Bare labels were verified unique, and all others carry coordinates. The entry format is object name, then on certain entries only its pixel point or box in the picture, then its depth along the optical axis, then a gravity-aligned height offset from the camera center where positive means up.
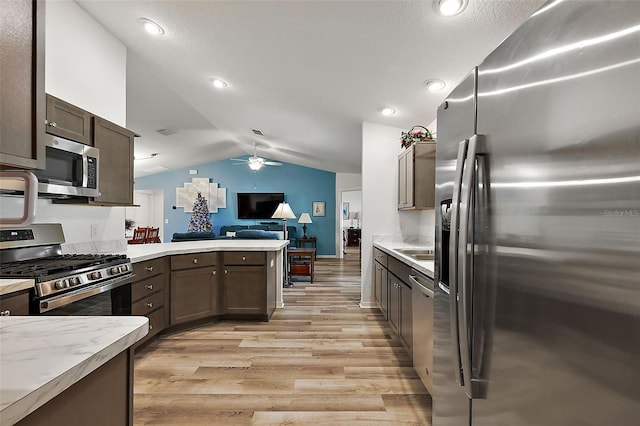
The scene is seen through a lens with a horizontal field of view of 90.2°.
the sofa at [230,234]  4.90 -0.27
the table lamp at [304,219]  9.19 +0.04
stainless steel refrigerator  0.51 -0.01
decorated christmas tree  9.35 +0.10
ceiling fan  7.40 +1.35
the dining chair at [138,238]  7.95 -0.45
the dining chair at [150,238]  8.12 -0.45
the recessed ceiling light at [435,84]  2.85 +1.24
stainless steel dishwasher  1.85 -0.65
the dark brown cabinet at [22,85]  0.82 +0.37
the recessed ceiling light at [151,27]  2.78 +1.73
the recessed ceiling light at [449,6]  1.88 +1.29
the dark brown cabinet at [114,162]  2.64 +0.51
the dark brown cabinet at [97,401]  0.63 -0.41
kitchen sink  3.04 -0.33
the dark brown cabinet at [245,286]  3.62 -0.75
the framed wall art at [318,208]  9.84 +0.38
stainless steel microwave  2.08 +0.36
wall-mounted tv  9.66 +0.50
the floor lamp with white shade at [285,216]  5.75 +0.09
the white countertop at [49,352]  0.54 -0.29
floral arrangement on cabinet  3.55 +0.94
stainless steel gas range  1.74 -0.33
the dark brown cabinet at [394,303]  2.84 -0.77
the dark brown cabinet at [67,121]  2.18 +0.73
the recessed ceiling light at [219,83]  3.87 +1.70
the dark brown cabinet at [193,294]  3.24 -0.78
